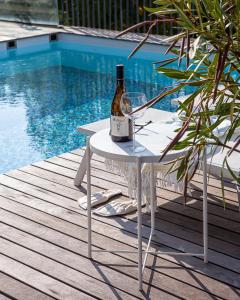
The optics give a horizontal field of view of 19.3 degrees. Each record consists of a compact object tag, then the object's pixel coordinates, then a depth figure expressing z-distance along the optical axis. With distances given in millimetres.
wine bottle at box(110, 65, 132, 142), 3359
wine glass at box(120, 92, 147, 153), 3217
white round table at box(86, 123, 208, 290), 3122
